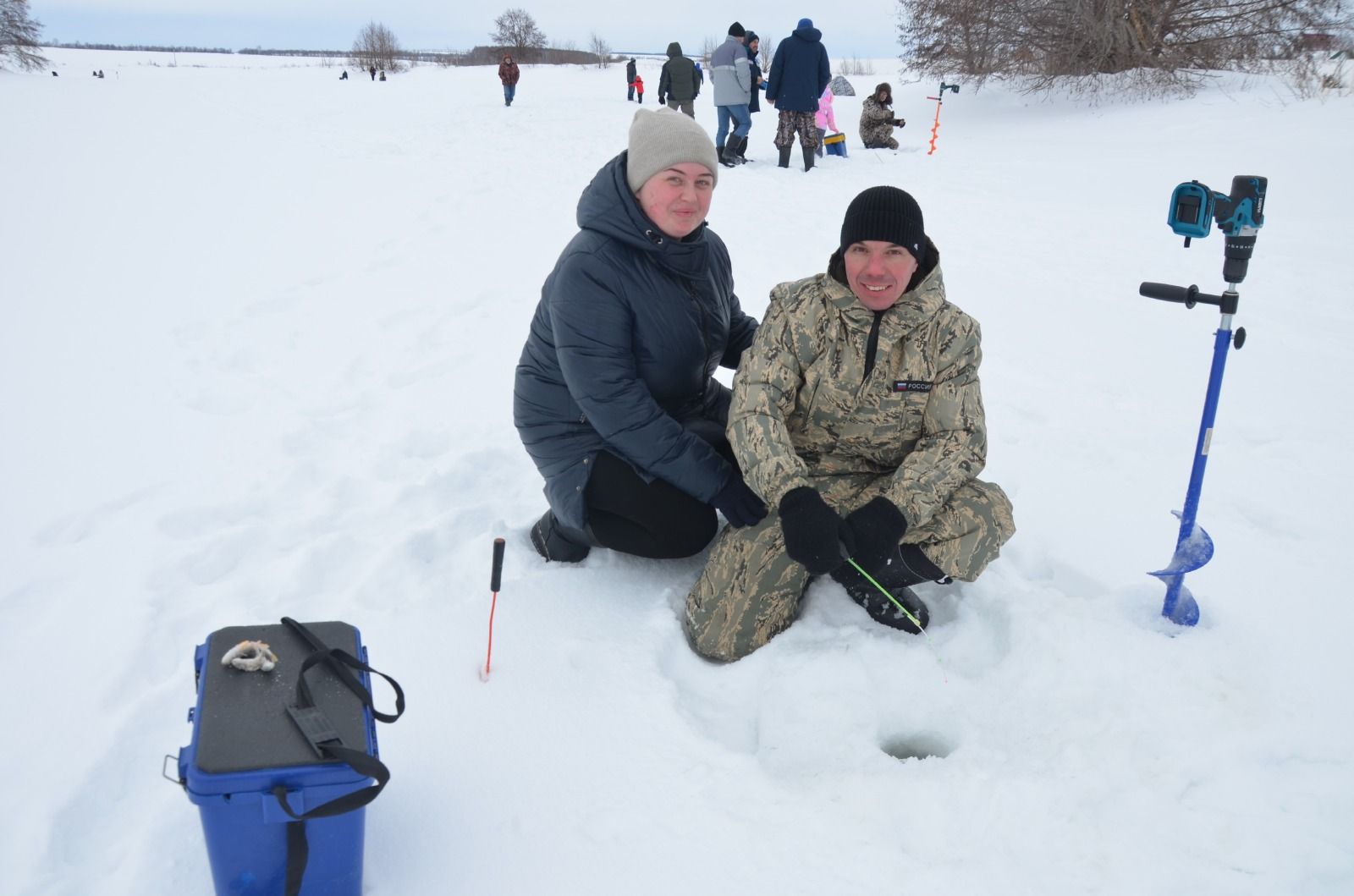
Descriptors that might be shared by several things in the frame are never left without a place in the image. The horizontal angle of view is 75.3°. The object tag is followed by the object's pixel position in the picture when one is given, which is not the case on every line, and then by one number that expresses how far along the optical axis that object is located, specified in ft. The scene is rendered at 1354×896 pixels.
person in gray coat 33.83
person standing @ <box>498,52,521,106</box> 57.00
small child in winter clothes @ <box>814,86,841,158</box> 38.34
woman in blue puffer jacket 8.36
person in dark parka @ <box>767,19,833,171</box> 32.37
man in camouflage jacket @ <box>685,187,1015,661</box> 7.82
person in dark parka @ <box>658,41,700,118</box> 40.52
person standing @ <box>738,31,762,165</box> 34.50
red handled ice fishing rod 7.46
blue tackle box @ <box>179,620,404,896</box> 4.91
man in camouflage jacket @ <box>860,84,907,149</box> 38.63
